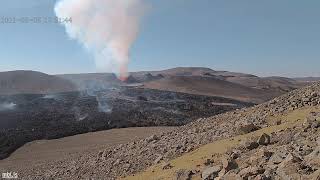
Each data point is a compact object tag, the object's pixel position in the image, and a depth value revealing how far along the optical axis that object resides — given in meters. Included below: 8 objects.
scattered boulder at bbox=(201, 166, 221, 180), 12.03
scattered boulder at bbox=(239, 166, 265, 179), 10.27
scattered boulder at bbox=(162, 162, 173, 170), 16.36
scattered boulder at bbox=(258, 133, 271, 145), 14.26
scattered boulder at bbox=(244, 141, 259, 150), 14.18
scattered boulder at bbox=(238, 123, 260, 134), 17.86
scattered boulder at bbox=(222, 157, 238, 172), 11.97
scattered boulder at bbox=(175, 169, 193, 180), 13.28
